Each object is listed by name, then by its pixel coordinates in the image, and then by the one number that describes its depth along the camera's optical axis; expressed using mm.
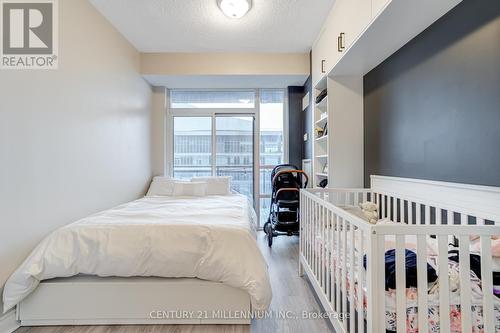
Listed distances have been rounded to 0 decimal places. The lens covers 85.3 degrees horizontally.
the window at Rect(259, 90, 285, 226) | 4465
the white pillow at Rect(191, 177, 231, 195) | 3885
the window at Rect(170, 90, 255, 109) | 4488
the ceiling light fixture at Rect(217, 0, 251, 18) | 2420
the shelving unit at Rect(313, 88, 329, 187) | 3377
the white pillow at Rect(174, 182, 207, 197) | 3762
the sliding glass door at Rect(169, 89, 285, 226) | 4469
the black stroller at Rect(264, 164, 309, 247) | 3504
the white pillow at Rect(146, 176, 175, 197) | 3840
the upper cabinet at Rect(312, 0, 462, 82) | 1650
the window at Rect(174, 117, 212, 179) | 4520
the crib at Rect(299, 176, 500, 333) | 1027
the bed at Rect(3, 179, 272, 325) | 1782
